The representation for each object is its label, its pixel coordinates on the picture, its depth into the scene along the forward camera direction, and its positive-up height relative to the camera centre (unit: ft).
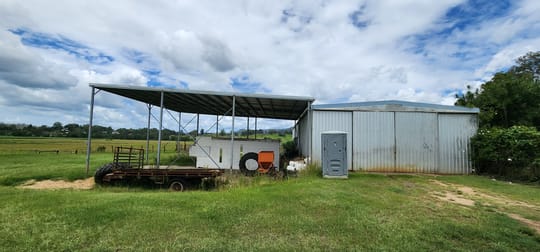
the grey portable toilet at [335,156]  28.35 -1.34
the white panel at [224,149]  37.42 -1.03
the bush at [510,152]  28.30 -0.36
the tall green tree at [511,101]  42.57 +8.05
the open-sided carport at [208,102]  31.04 +6.07
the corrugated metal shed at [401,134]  33.78 +1.63
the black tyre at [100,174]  28.25 -3.94
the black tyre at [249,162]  37.22 -2.94
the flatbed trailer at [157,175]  28.14 -3.96
